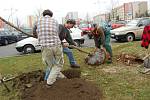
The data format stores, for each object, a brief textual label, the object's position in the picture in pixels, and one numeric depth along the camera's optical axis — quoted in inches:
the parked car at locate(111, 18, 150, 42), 374.0
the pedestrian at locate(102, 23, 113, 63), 186.9
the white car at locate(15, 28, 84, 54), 311.4
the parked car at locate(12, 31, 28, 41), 643.8
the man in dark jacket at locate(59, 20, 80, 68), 142.7
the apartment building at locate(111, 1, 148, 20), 1997.4
